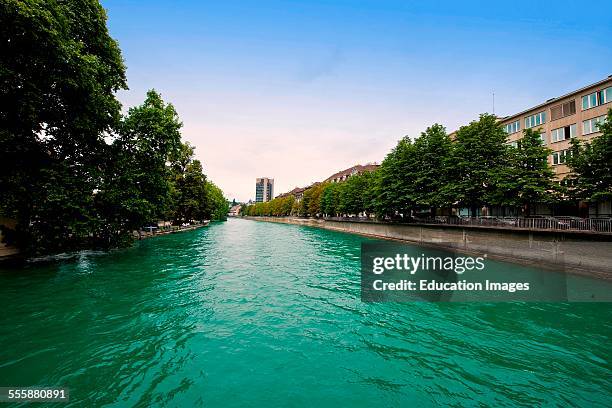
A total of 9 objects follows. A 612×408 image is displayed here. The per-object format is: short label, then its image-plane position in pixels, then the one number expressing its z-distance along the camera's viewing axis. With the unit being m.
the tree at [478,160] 30.25
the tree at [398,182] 40.16
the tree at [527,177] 24.72
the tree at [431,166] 35.62
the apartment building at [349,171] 99.11
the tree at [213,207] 75.25
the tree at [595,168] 19.97
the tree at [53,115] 13.02
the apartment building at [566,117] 30.53
